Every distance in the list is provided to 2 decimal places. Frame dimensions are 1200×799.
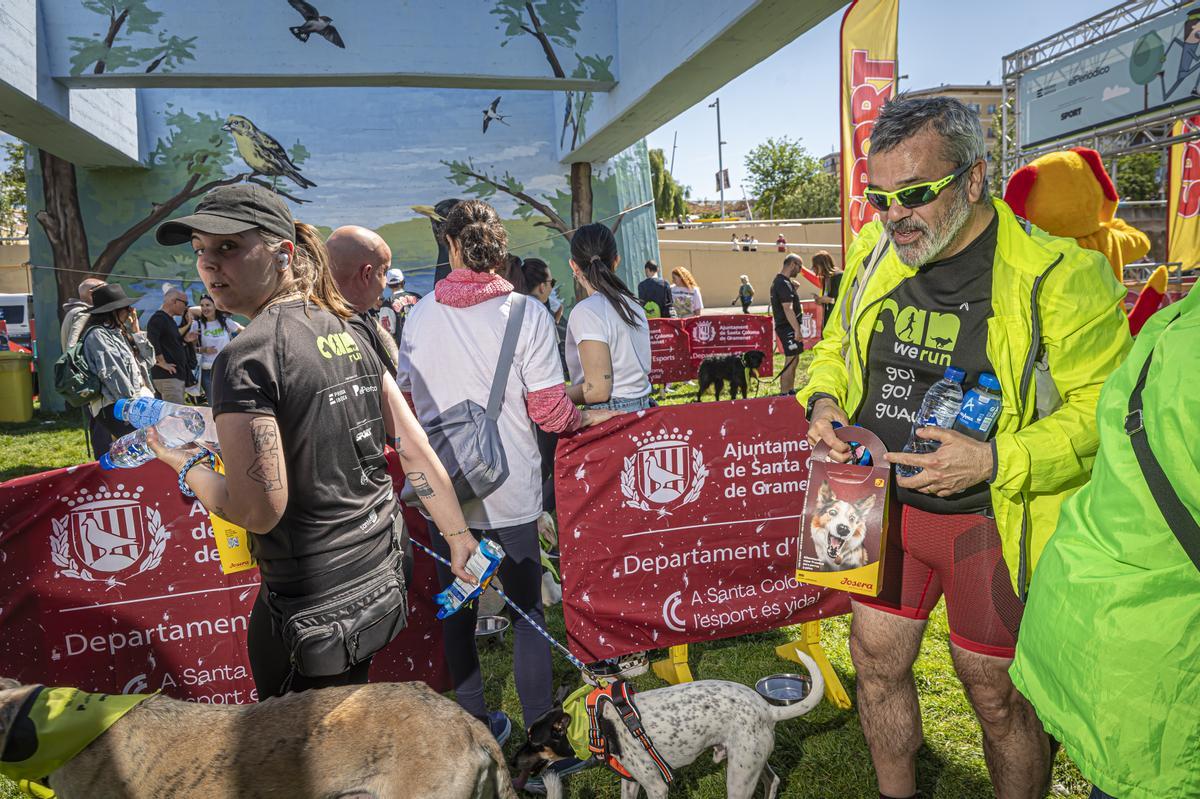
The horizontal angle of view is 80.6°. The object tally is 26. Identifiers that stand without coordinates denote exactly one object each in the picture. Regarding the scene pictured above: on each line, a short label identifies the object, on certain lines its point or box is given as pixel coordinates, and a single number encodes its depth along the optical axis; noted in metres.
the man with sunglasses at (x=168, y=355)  8.67
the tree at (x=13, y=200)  31.94
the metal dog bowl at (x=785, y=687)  3.26
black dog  11.15
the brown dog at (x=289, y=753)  1.50
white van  17.91
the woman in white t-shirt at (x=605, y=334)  3.56
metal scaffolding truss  16.38
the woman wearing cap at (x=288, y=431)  1.71
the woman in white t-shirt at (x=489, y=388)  2.84
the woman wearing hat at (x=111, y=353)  5.77
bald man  3.32
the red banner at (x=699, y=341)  12.57
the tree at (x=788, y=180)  54.81
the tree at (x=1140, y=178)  38.53
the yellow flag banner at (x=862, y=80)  4.93
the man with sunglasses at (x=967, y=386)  2.02
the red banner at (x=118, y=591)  2.92
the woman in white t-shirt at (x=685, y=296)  16.44
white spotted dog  2.63
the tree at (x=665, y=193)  55.21
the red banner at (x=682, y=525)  3.54
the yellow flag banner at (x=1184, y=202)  15.19
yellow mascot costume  3.28
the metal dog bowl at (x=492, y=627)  4.34
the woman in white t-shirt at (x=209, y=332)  11.12
